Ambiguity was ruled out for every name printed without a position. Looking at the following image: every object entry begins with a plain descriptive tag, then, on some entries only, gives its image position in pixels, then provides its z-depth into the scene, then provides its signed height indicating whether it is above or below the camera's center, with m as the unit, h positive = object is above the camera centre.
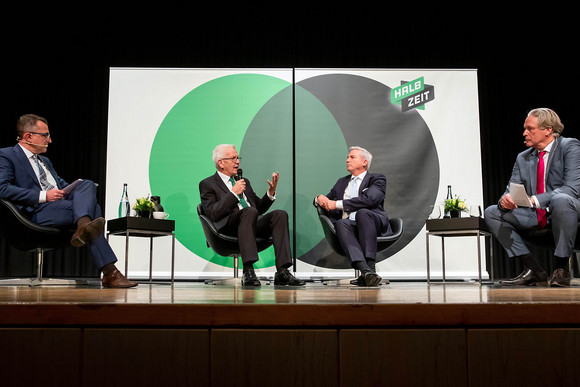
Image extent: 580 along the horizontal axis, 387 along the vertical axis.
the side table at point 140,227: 3.85 +0.06
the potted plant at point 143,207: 4.08 +0.20
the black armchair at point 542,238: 3.53 -0.02
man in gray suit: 3.37 +0.22
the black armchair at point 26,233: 3.41 +0.01
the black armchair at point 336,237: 4.12 -0.02
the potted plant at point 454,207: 4.16 +0.21
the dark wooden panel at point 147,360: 1.35 -0.31
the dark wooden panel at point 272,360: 1.34 -0.31
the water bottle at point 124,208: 4.09 +0.20
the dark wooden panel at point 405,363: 1.34 -0.31
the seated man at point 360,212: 3.84 +0.18
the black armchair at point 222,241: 4.07 -0.05
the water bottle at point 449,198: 4.21 +0.24
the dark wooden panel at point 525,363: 1.33 -0.31
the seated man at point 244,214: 3.74 +0.15
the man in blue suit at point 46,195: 3.18 +0.24
